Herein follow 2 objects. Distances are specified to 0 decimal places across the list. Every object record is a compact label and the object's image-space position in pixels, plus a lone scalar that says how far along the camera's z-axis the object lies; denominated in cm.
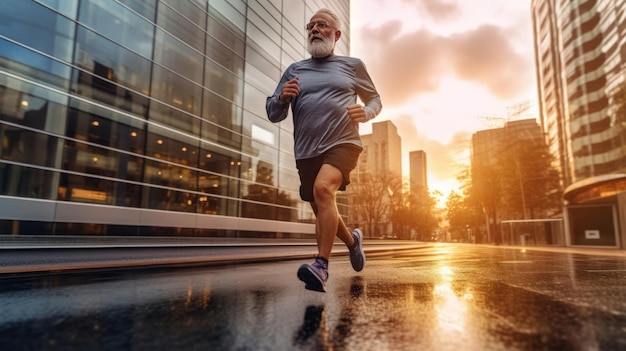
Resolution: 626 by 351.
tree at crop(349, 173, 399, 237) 4700
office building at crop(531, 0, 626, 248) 4168
